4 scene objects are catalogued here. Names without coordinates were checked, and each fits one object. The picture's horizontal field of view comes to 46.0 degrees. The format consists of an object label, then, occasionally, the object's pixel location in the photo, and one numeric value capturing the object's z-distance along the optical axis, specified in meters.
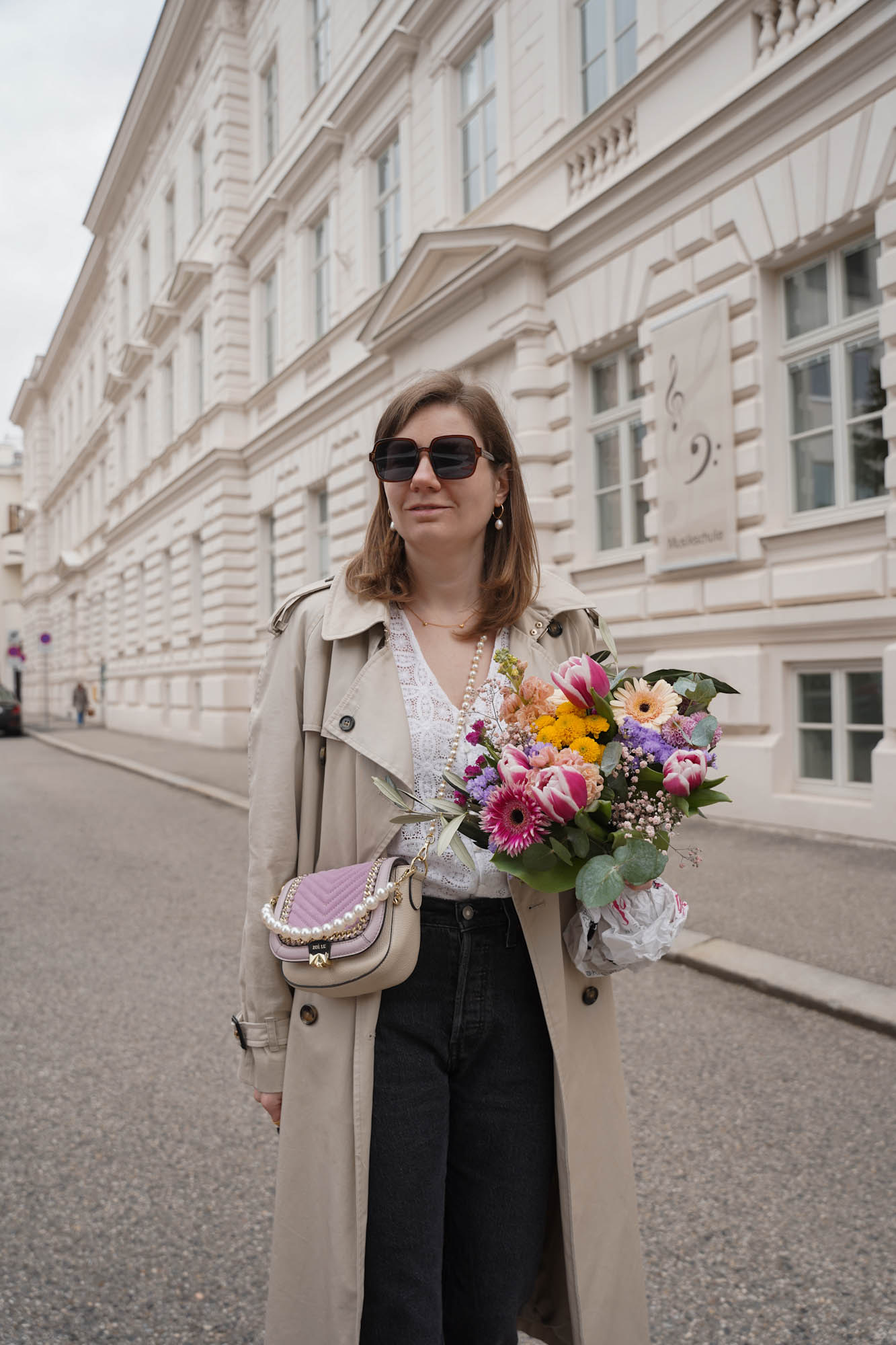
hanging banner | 8.92
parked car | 27.56
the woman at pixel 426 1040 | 1.75
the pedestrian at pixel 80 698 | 31.53
